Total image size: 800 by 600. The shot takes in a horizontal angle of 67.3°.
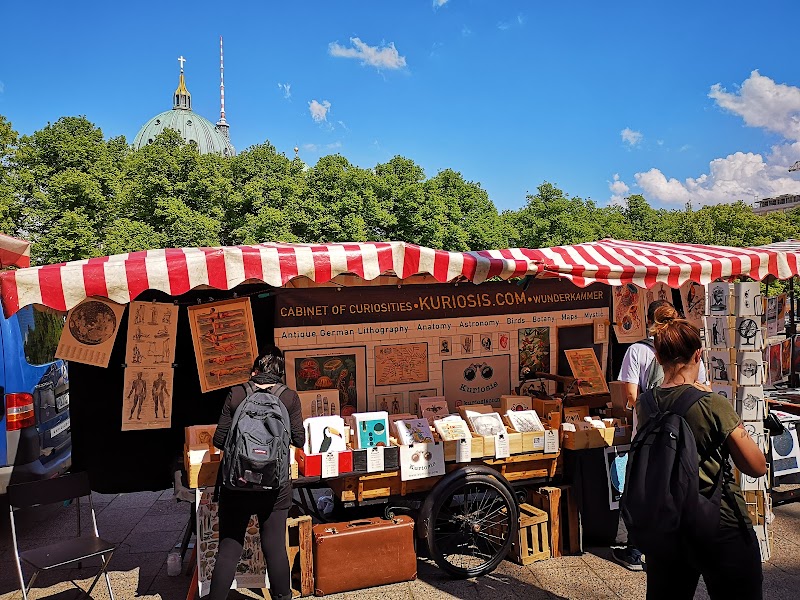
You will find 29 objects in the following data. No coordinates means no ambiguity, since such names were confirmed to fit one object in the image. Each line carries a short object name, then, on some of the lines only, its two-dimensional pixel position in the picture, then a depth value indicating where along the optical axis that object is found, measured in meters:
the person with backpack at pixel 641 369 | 4.07
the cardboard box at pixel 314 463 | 4.05
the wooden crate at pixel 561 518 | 4.55
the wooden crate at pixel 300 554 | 4.02
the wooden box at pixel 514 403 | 5.09
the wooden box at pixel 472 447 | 4.34
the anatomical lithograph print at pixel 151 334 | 4.53
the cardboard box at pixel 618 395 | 5.12
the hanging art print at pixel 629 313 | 5.92
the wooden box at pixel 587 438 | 4.58
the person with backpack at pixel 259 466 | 3.33
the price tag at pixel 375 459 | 4.16
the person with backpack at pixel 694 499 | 2.46
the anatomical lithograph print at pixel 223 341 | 4.62
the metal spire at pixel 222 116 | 114.78
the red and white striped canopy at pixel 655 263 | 4.47
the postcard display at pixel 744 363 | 4.27
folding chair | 3.70
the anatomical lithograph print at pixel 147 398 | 4.54
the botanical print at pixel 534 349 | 5.52
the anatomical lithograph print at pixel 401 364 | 5.04
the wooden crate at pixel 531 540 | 4.49
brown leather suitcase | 4.02
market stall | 3.88
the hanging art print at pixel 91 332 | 4.25
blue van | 4.96
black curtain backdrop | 4.55
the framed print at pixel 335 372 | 4.81
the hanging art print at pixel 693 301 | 6.48
